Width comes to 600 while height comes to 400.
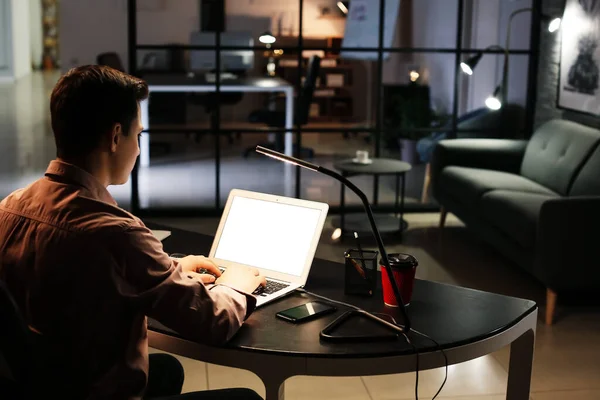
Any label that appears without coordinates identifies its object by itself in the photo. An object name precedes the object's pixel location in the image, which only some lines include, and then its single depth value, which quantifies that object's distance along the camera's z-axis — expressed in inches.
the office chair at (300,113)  236.7
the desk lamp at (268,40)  232.2
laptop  81.7
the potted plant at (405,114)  241.3
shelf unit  235.1
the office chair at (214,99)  234.1
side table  204.4
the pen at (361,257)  80.3
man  59.4
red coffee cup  76.2
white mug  210.7
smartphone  73.0
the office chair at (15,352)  55.2
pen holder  80.0
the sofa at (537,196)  154.2
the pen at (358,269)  80.0
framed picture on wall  202.4
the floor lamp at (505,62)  221.9
